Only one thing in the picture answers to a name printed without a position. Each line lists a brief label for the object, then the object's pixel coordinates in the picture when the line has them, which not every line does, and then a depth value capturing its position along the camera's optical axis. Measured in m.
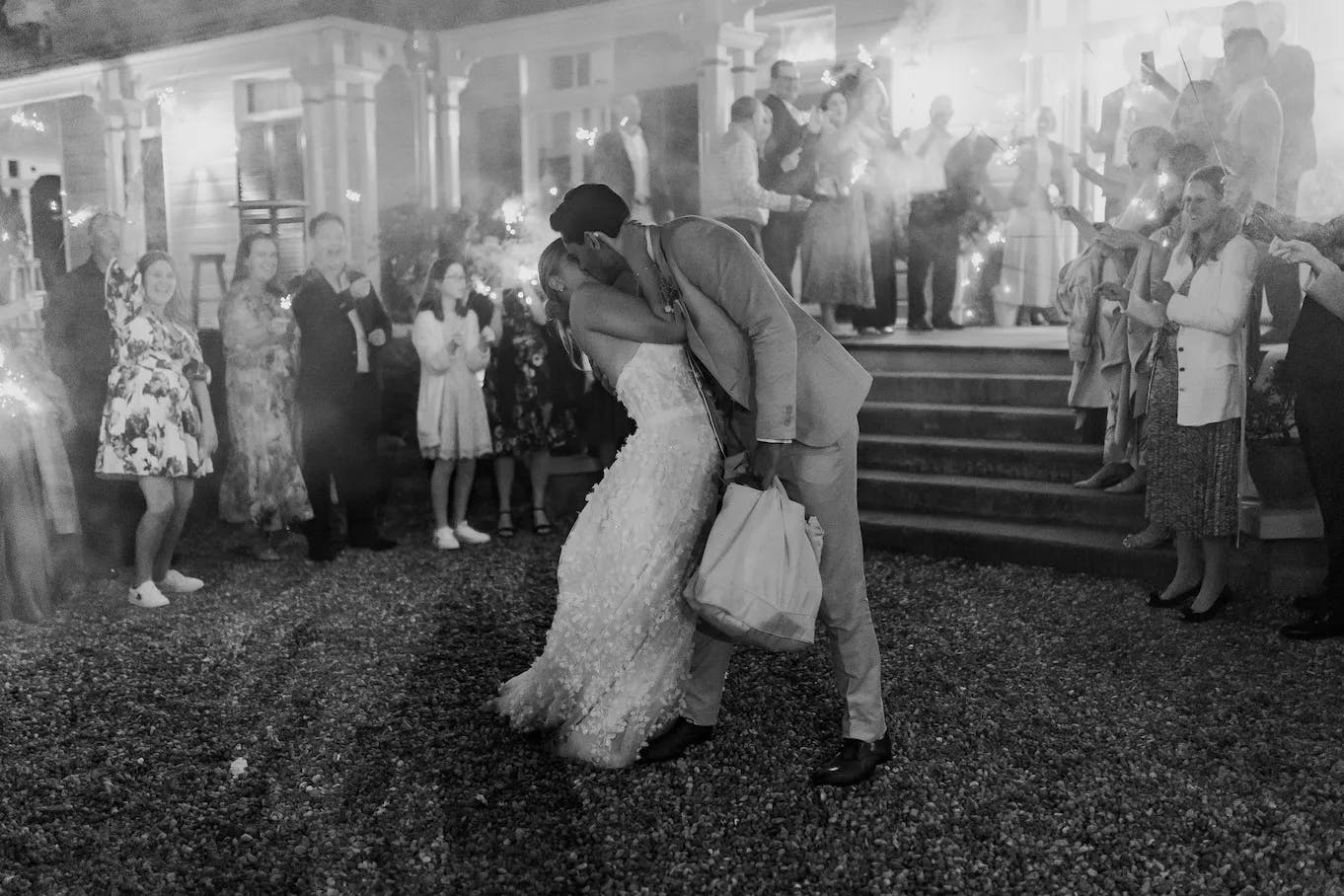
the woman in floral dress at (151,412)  5.93
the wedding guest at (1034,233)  10.68
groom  3.23
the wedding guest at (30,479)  5.74
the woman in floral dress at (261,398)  6.85
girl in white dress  7.34
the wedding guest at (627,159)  10.84
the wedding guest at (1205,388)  4.99
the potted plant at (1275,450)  5.68
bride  3.58
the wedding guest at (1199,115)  7.32
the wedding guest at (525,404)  7.54
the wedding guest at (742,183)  8.96
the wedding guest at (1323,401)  4.93
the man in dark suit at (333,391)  6.95
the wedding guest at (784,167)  9.40
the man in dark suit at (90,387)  6.70
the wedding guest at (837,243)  9.19
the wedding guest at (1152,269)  5.82
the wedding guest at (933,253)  10.05
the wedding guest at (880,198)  9.75
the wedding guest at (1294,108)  7.88
